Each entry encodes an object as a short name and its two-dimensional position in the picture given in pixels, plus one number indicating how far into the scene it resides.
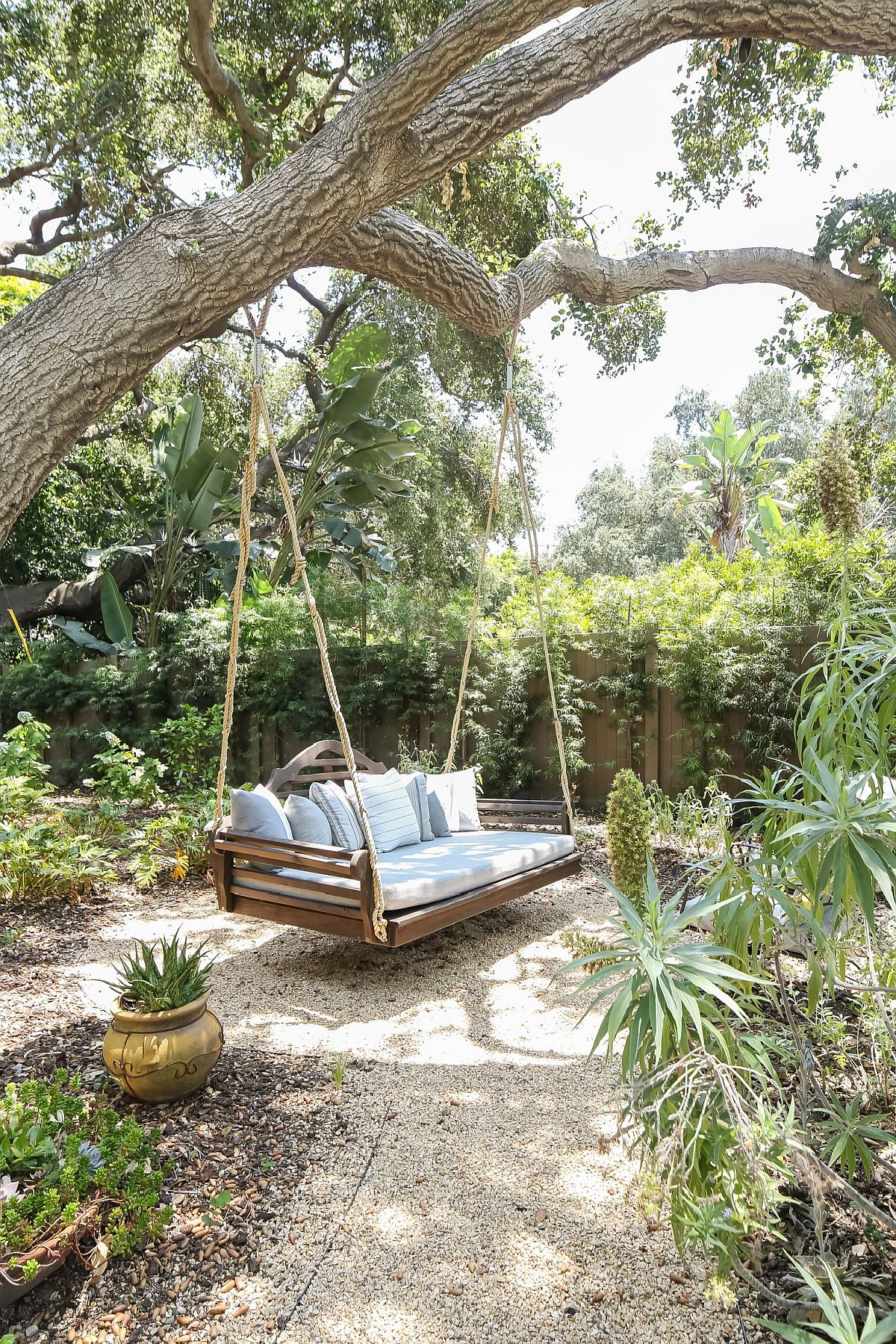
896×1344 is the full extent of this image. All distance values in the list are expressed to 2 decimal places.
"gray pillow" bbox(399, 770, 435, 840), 4.93
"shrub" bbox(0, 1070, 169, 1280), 1.81
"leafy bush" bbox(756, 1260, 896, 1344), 1.05
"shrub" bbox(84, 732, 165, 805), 5.89
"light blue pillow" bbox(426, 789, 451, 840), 5.02
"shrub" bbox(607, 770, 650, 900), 4.64
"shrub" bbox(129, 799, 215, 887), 5.48
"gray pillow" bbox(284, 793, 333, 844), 4.11
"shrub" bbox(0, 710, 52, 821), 4.88
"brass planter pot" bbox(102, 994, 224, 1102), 2.47
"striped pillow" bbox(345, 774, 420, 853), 4.50
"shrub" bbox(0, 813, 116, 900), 4.64
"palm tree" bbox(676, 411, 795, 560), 11.20
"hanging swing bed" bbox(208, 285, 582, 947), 3.42
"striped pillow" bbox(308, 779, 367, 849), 4.27
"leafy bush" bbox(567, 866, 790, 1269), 1.28
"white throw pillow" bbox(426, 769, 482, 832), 5.20
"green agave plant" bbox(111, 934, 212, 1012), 2.54
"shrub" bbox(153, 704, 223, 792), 6.88
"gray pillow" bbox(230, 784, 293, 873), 4.02
